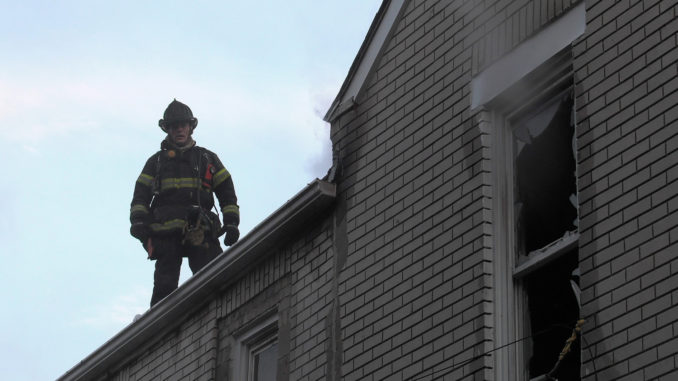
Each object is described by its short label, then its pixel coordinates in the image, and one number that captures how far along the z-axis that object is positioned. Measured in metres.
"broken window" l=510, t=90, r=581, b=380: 12.20
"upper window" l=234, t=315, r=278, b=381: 17.20
